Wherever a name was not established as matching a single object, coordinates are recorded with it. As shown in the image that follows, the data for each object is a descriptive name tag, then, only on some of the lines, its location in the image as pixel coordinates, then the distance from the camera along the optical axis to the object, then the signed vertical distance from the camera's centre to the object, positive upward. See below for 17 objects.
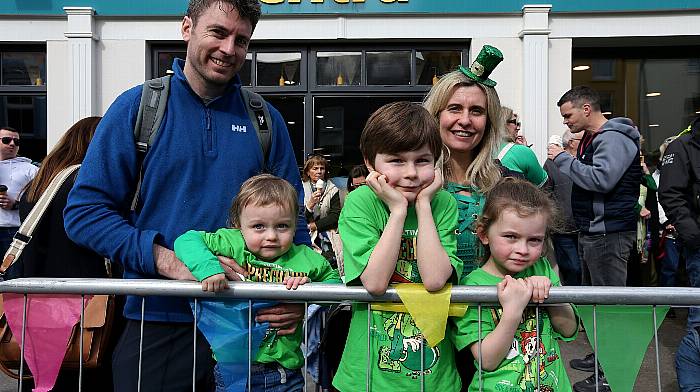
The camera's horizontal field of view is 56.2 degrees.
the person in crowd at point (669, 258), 7.16 -0.78
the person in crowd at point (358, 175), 7.04 +0.15
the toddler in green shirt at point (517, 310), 2.12 -0.41
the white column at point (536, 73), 8.92 +1.58
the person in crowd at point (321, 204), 7.14 -0.19
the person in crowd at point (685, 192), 4.51 -0.03
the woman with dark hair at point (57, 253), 3.13 -0.31
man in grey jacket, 4.85 -0.02
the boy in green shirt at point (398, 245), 2.07 -0.18
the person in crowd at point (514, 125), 4.51 +0.53
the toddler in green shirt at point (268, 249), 2.26 -0.21
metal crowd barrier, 2.11 -0.34
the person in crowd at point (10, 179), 7.08 +0.11
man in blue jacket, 2.26 +0.00
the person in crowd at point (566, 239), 6.43 -0.52
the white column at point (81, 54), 8.97 +1.85
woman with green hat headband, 2.62 +0.25
